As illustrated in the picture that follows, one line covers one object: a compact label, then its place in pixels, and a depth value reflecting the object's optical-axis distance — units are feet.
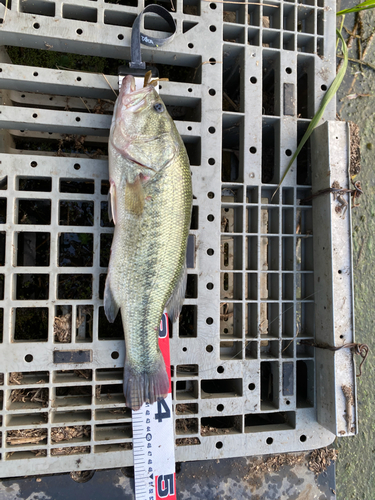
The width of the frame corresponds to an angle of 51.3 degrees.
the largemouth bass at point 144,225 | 1.49
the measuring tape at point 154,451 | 1.59
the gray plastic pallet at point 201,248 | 1.62
